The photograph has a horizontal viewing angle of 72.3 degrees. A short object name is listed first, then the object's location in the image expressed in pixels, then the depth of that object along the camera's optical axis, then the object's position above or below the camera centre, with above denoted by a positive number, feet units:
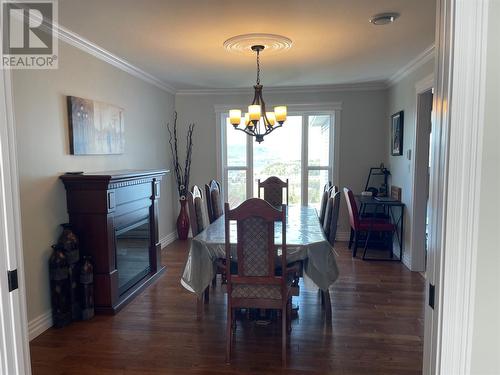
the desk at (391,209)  15.01 -2.60
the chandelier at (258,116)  10.65 +1.32
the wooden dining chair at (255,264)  7.52 -2.47
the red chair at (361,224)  14.99 -3.04
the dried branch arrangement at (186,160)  19.03 -0.09
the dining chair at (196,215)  9.93 -1.74
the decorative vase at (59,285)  9.20 -3.45
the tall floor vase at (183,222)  18.79 -3.55
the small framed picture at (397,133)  15.26 +1.01
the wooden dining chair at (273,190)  15.60 -1.52
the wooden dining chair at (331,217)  9.65 -1.78
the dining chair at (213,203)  12.38 -1.69
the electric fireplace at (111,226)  9.87 -2.11
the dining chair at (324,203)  11.90 -1.72
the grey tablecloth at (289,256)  8.57 -2.53
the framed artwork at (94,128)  10.27 +1.02
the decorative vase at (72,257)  9.39 -2.73
